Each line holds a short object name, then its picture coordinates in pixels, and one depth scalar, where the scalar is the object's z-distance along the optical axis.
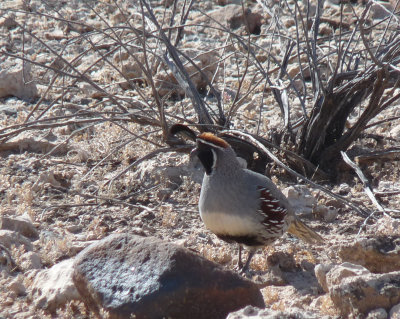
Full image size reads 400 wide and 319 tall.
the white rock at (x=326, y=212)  10.66
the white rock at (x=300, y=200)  10.80
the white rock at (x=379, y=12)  16.77
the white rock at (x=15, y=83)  14.37
